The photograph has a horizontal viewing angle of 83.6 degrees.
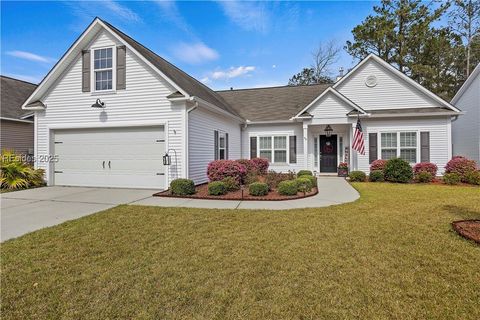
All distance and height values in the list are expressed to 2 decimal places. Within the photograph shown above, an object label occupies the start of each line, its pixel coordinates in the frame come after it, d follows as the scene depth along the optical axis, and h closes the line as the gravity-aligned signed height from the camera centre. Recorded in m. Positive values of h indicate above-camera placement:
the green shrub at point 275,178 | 10.35 -0.79
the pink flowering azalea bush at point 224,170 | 10.03 -0.41
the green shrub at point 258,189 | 8.66 -0.98
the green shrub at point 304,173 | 13.15 -0.73
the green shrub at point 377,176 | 12.71 -0.87
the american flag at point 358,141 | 12.89 +0.82
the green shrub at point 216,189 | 8.85 -0.98
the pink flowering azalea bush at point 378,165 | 13.20 -0.37
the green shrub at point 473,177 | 11.44 -0.88
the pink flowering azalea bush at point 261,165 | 13.25 -0.31
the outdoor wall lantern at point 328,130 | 14.88 +1.56
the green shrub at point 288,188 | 8.66 -0.97
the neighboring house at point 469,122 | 16.38 +2.31
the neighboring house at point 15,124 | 14.51 +2.11
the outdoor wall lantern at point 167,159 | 9.89 +0.01
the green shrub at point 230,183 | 9.39 -0.85
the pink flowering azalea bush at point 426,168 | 12.70 -0.52
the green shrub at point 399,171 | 12.15 -0.62
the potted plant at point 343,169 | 14.48 -0.63
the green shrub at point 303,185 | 9.16 -0.91
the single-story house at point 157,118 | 10.29 +1.86
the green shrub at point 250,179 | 10.96 -0.83
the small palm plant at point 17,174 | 10.60 -0.52
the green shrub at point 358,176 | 13.10 -0.90
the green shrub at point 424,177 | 12.11 -0.90
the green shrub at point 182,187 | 9.00 -0.93
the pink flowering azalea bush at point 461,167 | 11.95 -0.46
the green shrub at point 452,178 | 11.59 -0.93
